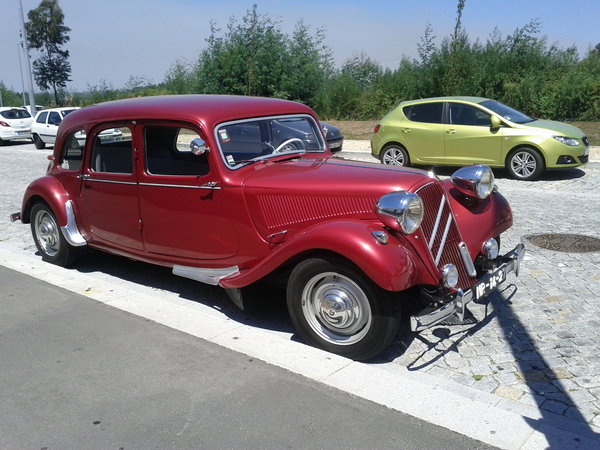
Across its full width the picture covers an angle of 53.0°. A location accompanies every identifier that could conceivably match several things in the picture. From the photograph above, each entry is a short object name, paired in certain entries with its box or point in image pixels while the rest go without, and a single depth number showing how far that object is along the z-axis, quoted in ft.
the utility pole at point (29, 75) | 99.52
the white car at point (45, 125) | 72.08
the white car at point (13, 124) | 80.89
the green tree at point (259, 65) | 88.58
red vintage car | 13.41
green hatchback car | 36.88
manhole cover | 21.63
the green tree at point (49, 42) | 141.49
